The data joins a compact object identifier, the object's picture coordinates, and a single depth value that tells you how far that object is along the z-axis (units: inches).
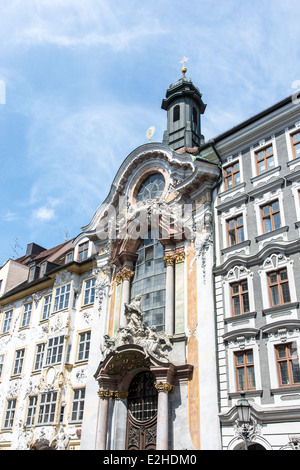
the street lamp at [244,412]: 561.3
